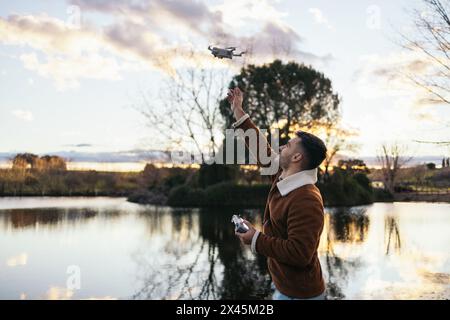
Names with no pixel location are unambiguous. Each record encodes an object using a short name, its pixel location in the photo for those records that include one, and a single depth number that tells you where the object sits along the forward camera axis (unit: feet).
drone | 7.72
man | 5.98
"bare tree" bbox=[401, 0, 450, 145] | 18.84
